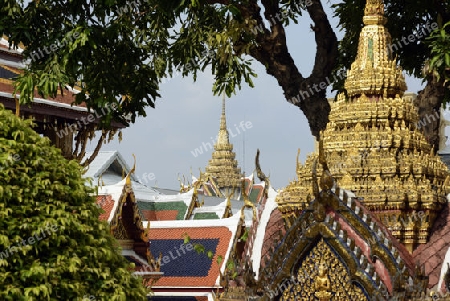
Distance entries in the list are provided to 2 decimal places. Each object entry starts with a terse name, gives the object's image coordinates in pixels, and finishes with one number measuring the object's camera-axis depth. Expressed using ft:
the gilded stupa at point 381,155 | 38.31
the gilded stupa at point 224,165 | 281.05
